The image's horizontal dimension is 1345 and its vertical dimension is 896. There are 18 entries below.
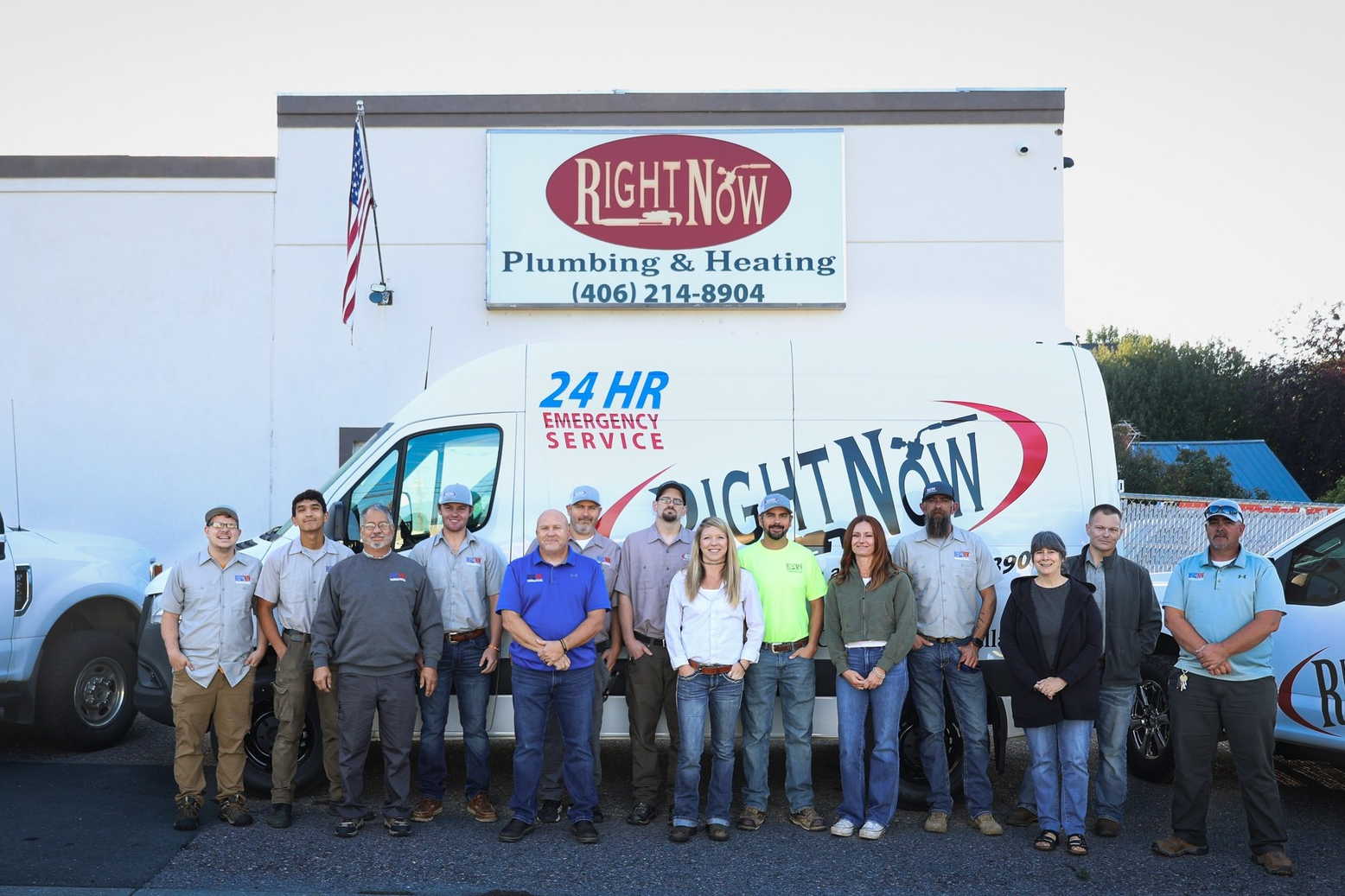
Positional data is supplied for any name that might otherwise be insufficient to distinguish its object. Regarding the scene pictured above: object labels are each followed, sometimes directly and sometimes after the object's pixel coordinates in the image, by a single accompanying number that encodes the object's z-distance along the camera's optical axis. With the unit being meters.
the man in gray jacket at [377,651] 6.00
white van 6.73
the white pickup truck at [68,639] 7.54
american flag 11.58
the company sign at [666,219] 12.87
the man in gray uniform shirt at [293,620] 6.27
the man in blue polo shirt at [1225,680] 5.61
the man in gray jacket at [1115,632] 6.00
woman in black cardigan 5.83
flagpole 11.80
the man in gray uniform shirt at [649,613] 6.34
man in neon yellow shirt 6.14
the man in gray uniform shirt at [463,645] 6.30
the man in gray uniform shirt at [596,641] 6.25
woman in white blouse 5.96
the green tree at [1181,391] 42.47
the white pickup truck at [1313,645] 6.18
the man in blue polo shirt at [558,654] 5.92
